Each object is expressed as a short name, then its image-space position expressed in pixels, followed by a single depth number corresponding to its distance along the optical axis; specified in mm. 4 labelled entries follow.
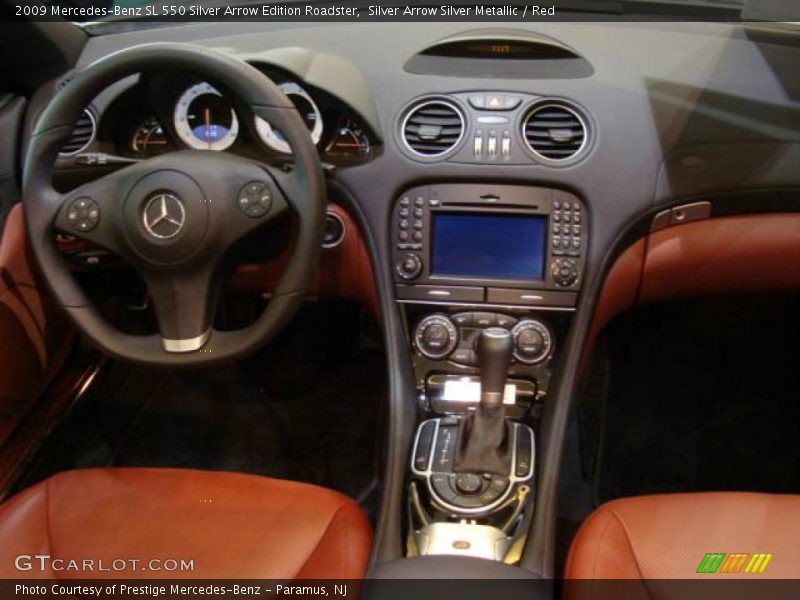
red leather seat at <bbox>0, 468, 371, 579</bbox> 1089
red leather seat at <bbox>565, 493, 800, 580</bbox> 1034
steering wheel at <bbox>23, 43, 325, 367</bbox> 1106
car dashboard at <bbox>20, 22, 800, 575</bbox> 1364
